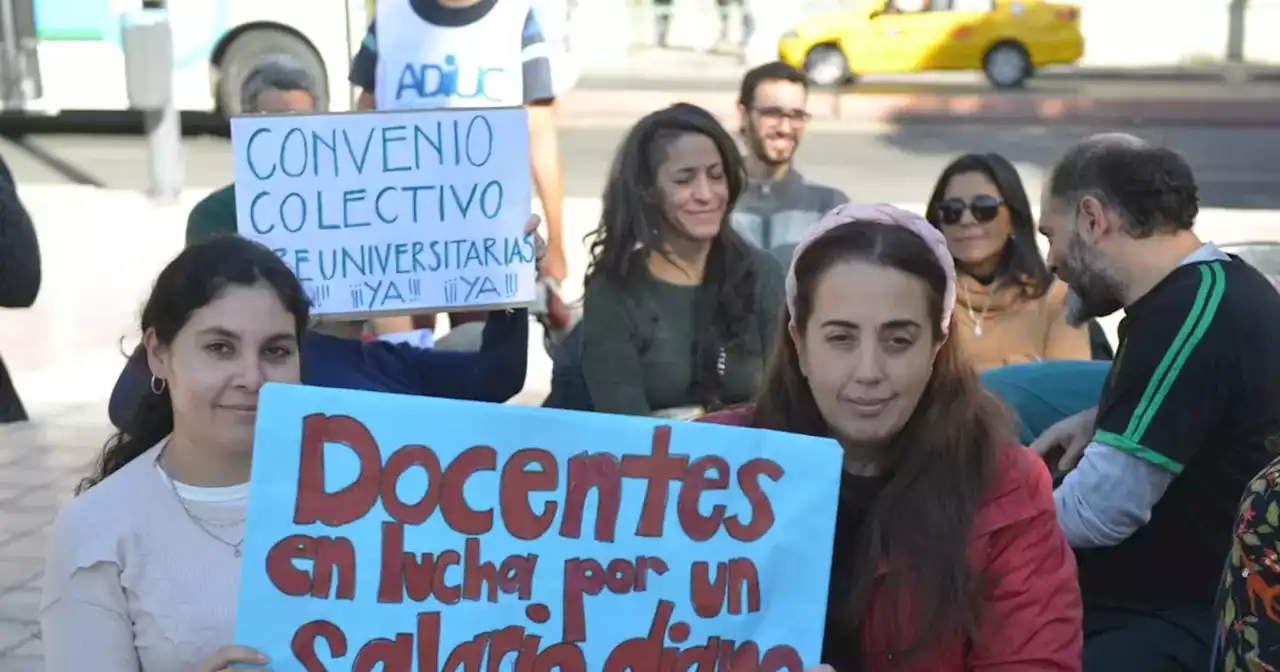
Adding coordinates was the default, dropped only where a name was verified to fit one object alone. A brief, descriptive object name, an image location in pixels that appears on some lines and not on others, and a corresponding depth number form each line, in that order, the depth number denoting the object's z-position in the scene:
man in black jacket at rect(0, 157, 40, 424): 3.22
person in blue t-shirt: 4.89
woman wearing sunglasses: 4.37
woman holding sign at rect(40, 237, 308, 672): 2.17
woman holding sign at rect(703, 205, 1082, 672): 2.13
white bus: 14.30
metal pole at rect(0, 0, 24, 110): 13.91
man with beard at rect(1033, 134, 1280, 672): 2.76
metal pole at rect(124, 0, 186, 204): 10.67
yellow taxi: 19.88
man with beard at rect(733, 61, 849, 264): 5.24
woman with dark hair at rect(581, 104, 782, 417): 3.92
